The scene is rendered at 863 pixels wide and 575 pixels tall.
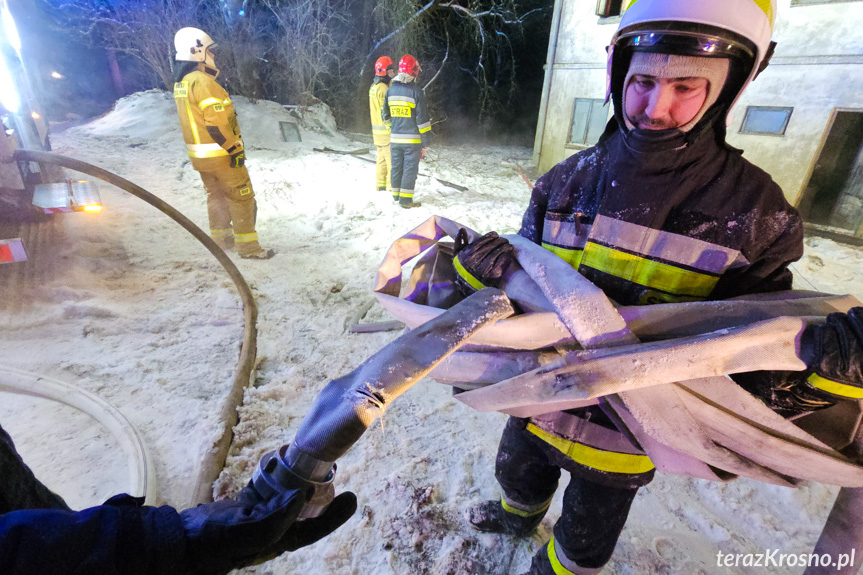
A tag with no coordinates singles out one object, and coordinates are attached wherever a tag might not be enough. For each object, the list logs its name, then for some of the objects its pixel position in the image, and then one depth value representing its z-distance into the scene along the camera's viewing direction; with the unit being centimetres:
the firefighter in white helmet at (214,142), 453
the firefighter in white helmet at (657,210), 124
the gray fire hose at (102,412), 196
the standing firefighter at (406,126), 686
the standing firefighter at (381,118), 755
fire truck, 335
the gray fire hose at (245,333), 209
